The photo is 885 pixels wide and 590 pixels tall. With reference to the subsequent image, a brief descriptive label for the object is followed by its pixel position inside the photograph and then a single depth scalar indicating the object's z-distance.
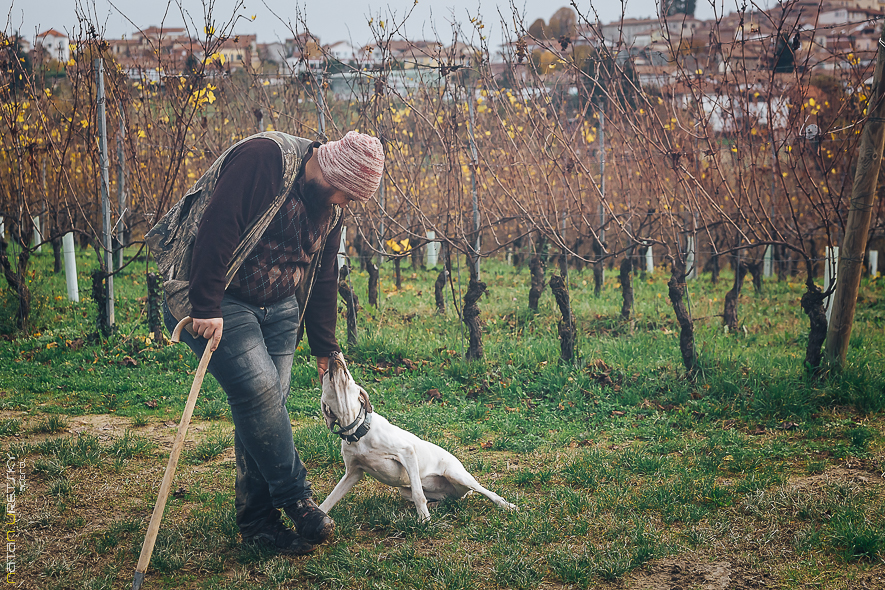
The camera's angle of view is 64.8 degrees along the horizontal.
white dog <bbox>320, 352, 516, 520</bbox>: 3.22
